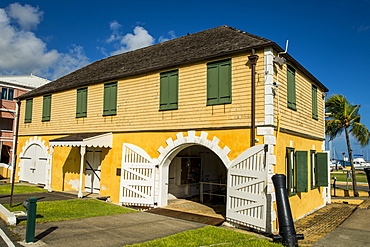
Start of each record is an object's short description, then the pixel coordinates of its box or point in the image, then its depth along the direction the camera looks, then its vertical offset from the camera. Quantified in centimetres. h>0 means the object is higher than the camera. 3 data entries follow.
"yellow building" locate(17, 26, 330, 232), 941 +107
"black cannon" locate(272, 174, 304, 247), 693 -152
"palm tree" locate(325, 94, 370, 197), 2047 +255
